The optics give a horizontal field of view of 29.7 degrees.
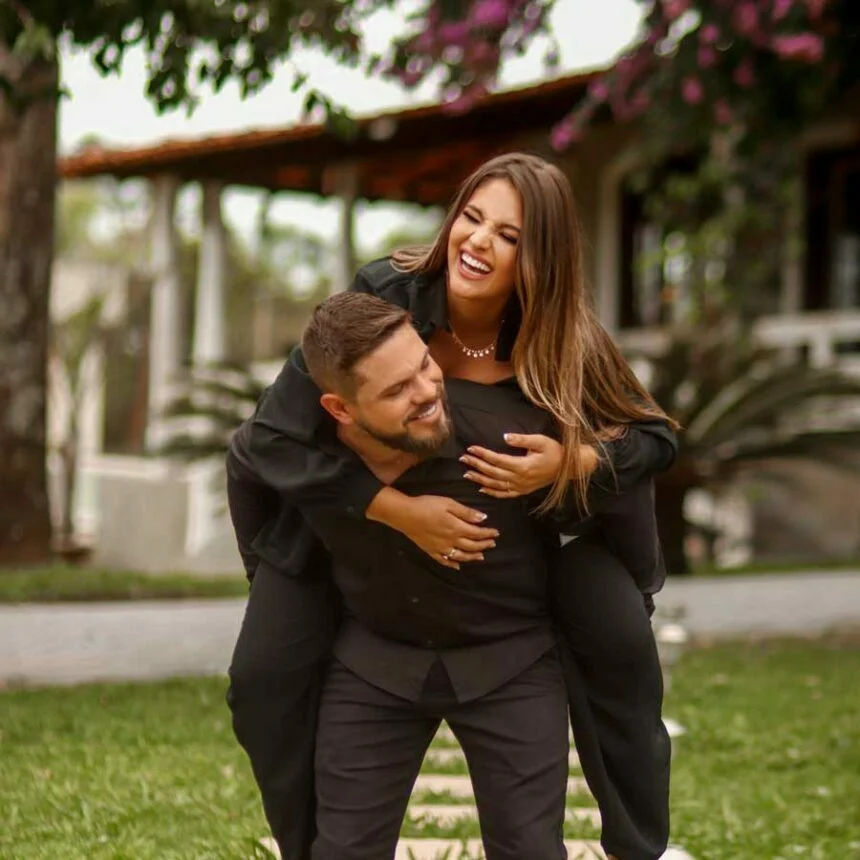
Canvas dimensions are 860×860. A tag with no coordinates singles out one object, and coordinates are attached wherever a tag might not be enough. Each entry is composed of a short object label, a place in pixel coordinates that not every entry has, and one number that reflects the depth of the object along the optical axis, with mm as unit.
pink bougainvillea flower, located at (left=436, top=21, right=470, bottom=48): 8664
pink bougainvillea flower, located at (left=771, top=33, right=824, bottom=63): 9047
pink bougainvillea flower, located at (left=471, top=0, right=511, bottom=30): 8633
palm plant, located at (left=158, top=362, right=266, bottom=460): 11586
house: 14859
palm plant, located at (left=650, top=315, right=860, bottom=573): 10969
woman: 2932
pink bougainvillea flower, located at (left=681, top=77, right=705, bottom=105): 9695
